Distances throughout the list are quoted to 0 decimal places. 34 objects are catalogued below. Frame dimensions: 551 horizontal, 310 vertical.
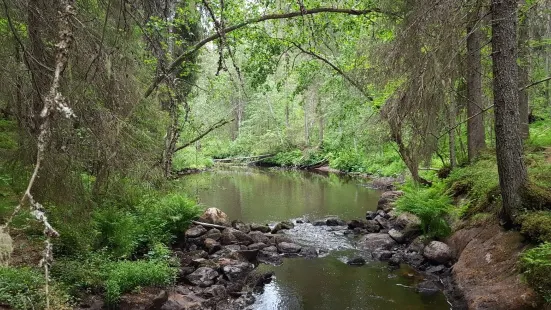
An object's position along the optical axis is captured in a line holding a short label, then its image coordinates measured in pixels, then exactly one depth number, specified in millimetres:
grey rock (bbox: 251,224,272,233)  12248
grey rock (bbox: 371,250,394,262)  9805
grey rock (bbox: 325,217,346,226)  13281
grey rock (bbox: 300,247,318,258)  10255
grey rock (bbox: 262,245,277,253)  10478
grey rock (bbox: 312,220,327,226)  13367
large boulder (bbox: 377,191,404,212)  14328
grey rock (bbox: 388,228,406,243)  10875
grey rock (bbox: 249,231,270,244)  11055
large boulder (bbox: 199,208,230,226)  12082
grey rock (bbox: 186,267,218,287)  7934
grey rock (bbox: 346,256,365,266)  9547
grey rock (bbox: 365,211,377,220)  13985
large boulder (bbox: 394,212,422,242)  10961
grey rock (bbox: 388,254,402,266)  9383
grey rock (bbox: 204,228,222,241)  10773
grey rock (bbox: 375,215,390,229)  12588
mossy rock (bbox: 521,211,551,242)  6104
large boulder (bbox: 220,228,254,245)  10695
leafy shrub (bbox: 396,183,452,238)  9680
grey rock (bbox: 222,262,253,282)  8414
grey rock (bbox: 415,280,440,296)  7636
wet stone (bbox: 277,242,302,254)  10539
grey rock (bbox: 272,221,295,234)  12469
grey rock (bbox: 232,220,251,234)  12039
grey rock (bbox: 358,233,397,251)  10648
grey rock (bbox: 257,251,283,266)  9787
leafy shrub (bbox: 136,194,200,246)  8992
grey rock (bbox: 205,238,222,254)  10000
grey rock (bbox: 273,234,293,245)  11078
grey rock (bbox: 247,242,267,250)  10393
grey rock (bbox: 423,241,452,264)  8734
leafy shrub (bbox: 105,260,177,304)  6078
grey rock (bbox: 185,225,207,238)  10856
